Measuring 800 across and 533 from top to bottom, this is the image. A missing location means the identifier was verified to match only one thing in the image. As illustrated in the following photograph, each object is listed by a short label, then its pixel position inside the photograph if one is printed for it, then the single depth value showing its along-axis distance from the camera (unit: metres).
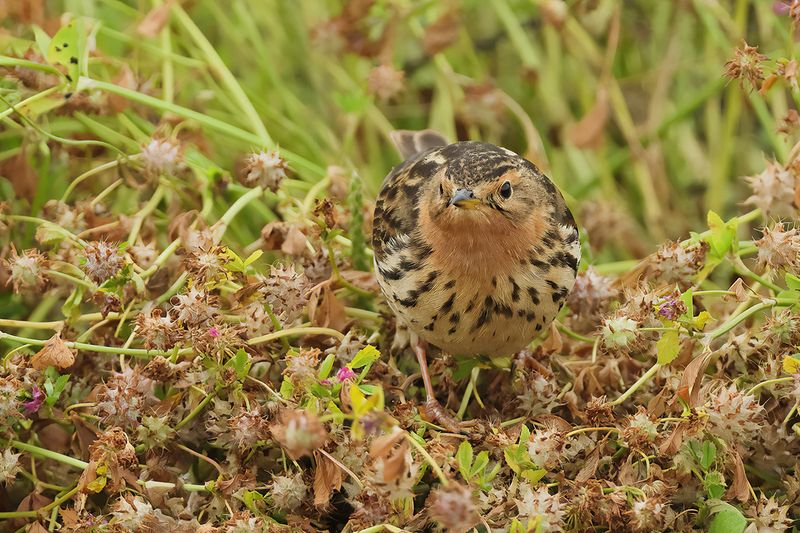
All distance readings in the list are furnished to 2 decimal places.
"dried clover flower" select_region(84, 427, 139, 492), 4.00
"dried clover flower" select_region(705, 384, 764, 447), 3.98
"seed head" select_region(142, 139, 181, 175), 5.42
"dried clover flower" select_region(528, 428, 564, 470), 3.99
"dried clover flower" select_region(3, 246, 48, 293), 4.58
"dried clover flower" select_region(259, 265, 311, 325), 4.51
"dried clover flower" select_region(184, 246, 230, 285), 4.23
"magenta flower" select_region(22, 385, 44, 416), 4.41
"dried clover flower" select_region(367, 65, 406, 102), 6.92
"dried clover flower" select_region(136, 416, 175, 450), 4.31
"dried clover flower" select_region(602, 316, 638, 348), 4.15
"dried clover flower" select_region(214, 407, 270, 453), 4.08
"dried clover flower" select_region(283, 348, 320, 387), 3.95
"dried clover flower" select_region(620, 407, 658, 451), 4.09
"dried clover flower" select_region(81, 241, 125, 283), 4.49
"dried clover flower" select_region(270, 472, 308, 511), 4.12
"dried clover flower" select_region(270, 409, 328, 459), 3.28
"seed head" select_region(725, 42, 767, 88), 4.48
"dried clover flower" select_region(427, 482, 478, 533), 3.21
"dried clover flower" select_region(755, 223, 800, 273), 4.26
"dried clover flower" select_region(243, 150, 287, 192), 5.12
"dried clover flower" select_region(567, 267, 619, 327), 5.24
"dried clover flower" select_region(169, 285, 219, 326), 4.15
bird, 4.88
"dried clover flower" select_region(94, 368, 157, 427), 4.29
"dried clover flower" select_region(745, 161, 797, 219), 4.67
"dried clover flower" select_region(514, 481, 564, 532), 3.80
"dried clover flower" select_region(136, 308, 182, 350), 4.15
